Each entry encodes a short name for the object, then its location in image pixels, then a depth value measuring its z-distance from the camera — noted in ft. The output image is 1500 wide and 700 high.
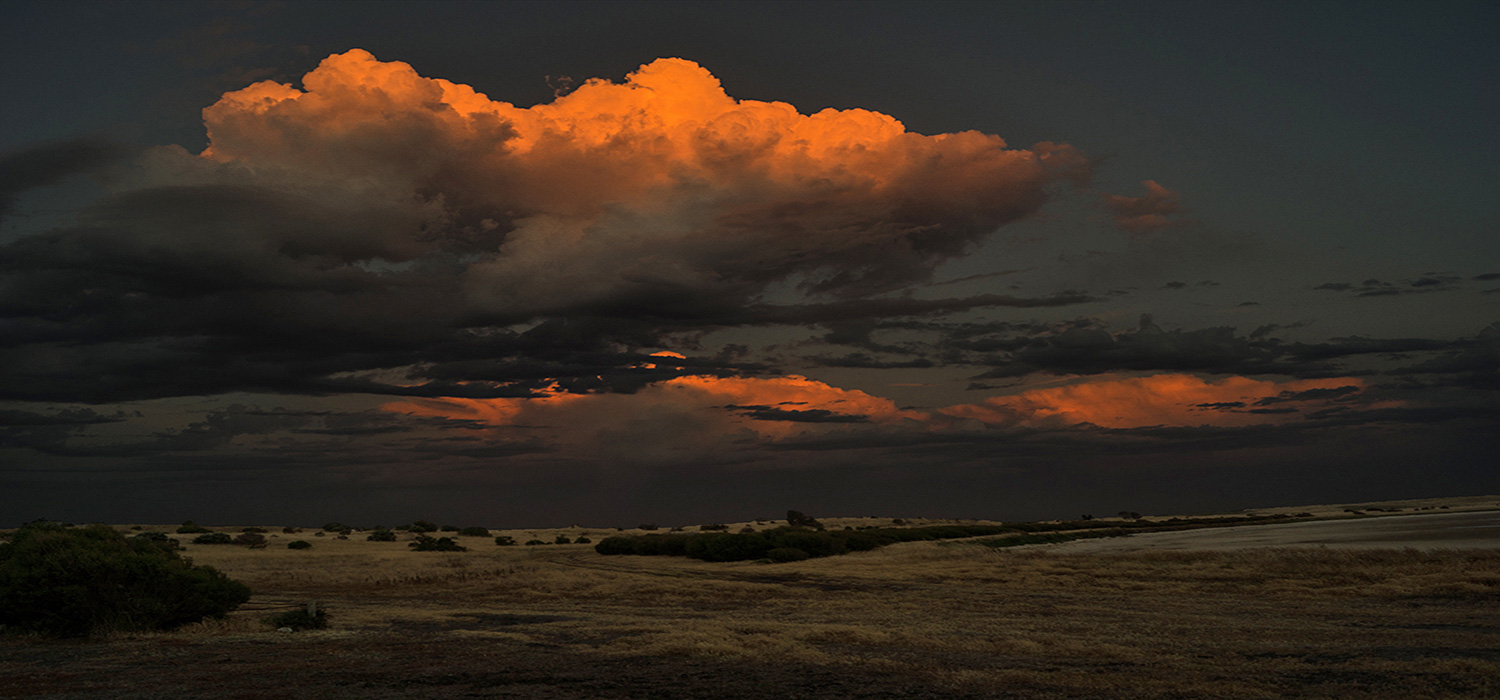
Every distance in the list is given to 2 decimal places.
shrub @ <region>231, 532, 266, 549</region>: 220.04
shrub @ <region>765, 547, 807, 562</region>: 198.08
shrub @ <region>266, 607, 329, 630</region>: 79.87
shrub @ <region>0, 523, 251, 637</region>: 71.41
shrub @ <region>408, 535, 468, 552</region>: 235.20
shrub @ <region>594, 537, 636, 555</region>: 230.89
